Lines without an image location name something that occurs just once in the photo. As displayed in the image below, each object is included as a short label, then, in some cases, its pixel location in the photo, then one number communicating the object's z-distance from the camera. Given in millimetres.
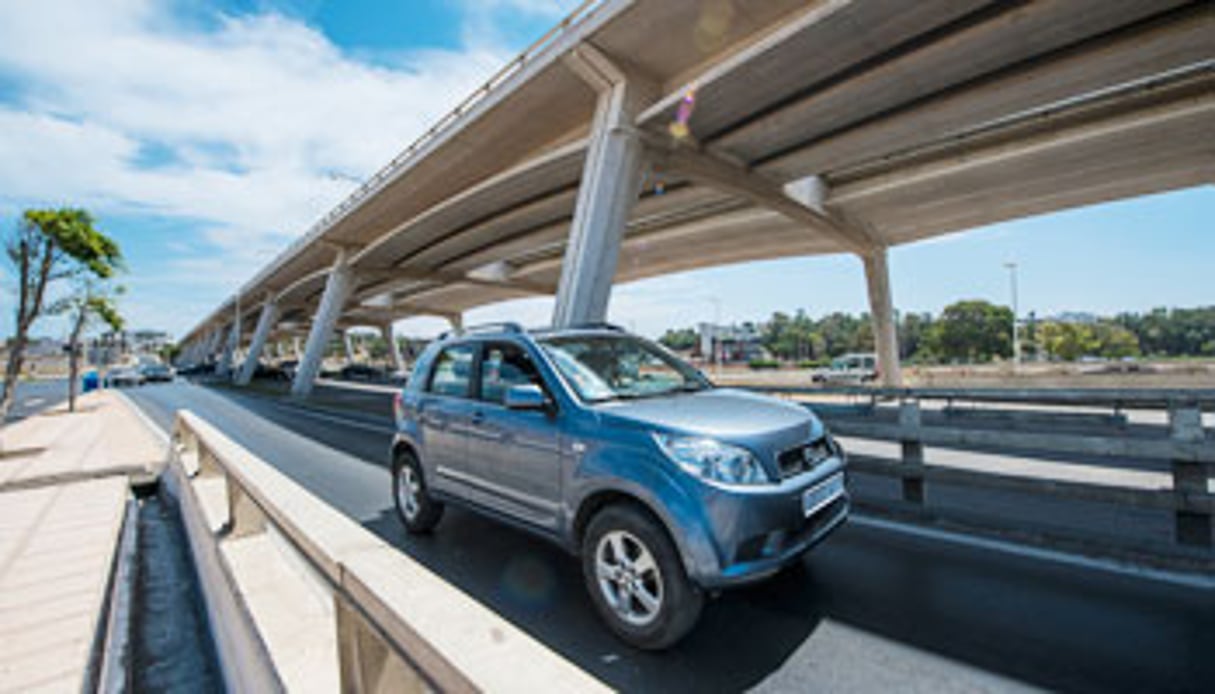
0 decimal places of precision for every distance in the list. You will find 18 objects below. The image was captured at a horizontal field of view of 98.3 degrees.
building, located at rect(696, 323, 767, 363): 86356
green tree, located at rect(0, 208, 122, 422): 11578
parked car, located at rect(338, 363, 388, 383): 47531
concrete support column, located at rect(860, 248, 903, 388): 27766
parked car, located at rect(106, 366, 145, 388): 41000
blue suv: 2703
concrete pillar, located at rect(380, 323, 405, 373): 77125
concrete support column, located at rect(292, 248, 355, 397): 31797
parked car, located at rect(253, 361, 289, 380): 45059
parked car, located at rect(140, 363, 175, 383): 43875
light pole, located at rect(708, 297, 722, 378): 77706
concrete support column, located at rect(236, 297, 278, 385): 43062
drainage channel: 3430
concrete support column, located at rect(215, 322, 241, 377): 59406
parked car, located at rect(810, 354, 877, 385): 36781
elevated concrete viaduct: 11320
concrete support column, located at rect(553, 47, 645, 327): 13578
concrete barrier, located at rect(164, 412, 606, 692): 1098
